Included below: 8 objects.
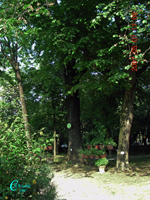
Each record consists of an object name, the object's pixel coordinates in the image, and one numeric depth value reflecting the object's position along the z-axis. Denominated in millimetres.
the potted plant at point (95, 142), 11017
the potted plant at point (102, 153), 10196
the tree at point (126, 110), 9656
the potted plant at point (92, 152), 10381
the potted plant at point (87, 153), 10523
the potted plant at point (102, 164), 9828
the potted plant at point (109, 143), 10961
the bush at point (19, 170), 3203
